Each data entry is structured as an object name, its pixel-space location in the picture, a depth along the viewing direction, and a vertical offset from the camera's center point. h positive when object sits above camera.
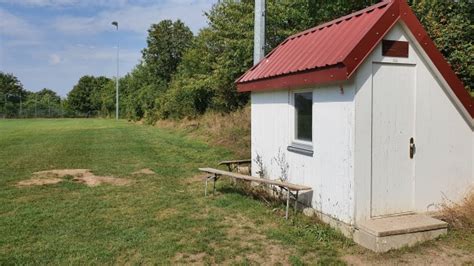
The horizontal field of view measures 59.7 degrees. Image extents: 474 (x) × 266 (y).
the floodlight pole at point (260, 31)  9.57 +2.05
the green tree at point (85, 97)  78.50 +4.10
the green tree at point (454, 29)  11.16 +2.59
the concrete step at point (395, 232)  4.95 -1.37
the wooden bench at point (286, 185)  6.25 -1.06
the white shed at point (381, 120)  5.37 -0.01
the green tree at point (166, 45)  44.91 +8.02
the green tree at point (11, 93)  69.06 +5.07
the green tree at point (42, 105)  70.56 +2.26
